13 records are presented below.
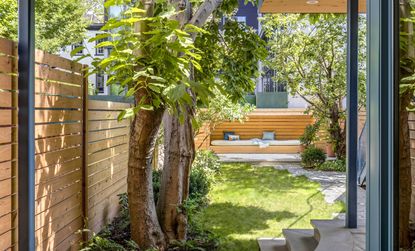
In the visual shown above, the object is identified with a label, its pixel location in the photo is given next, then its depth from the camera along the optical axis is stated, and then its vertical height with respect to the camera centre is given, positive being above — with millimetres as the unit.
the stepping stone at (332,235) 2896 -892
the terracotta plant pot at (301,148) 9703 -553
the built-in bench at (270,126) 11281 +9
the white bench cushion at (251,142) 10539 -443
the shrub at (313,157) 8422 -672
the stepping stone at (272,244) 3827 -1207
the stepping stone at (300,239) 3451 -1064
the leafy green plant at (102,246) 3055 -952
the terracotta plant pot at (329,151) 9522 -611
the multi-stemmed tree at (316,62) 8375 +1465
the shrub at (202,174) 5310 -767
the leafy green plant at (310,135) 9203 -206
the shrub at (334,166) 8092 -835
